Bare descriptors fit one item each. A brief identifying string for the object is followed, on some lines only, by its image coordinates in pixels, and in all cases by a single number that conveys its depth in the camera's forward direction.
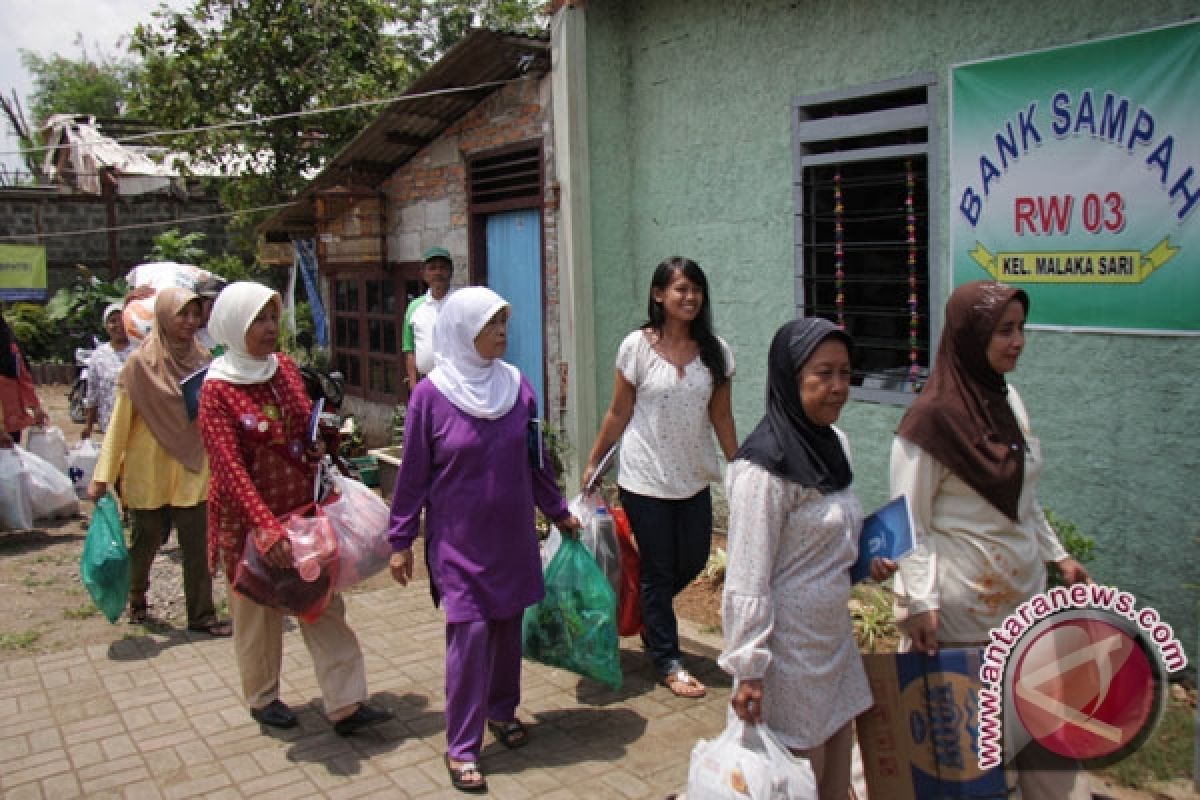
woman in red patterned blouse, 4.20
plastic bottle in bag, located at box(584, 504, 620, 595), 4.86
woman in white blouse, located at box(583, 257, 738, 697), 4.66
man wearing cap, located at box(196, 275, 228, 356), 5.77
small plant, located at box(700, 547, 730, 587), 6.11
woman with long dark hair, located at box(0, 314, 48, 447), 8.39
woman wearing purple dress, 3.97
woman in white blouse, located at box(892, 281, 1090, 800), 3.16
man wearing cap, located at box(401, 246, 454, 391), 8.02
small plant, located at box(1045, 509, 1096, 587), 4.36
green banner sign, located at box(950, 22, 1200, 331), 4.36
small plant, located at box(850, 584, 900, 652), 5.11
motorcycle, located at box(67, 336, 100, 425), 11.01
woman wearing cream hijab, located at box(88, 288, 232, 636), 5.52
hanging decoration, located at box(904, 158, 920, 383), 5.66
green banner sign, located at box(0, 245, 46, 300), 20.52
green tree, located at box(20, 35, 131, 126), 43.69
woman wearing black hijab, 2.81
